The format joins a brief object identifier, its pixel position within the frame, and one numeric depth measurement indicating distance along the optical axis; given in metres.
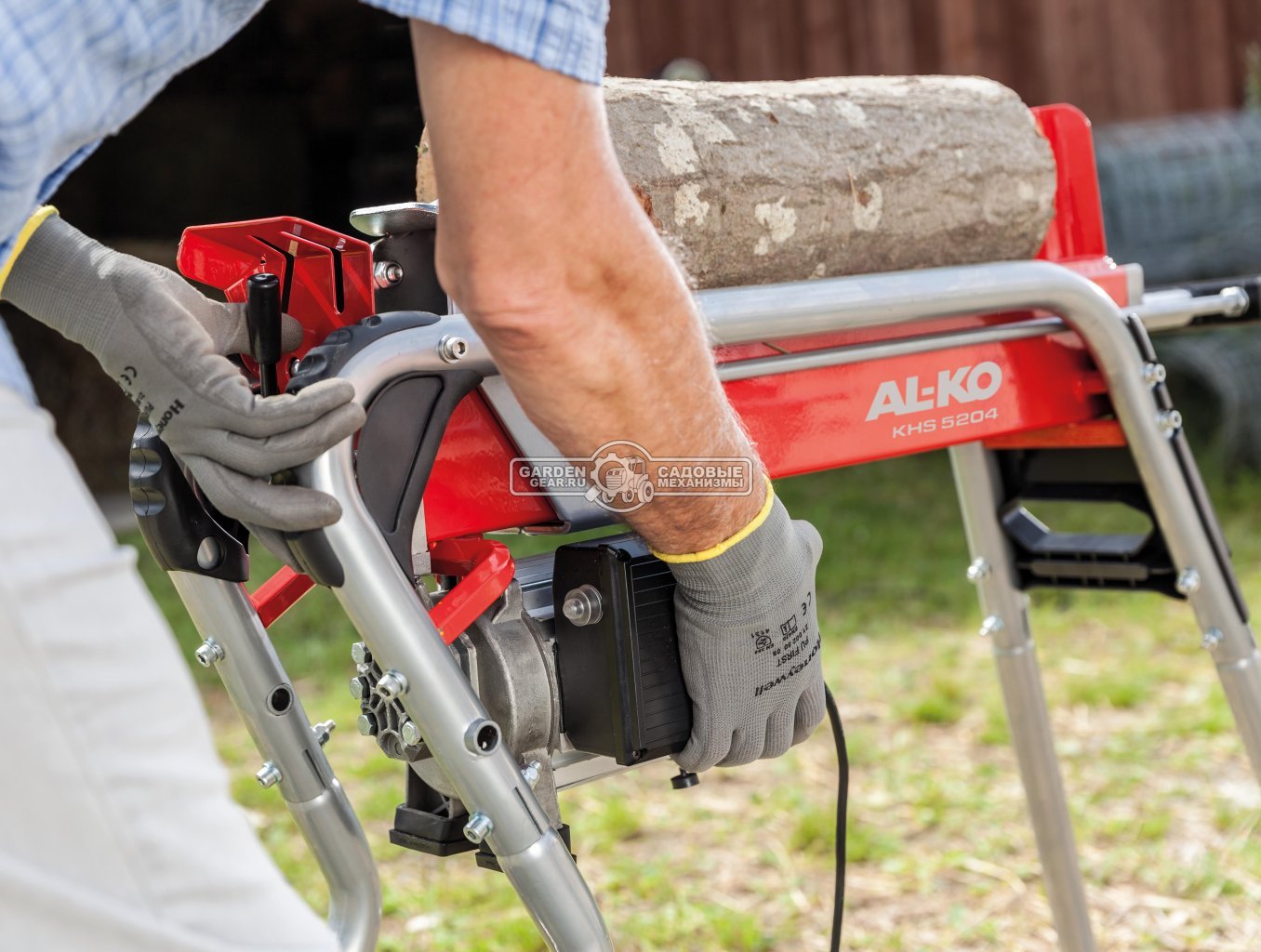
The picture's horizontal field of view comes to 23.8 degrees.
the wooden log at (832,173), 2.00
